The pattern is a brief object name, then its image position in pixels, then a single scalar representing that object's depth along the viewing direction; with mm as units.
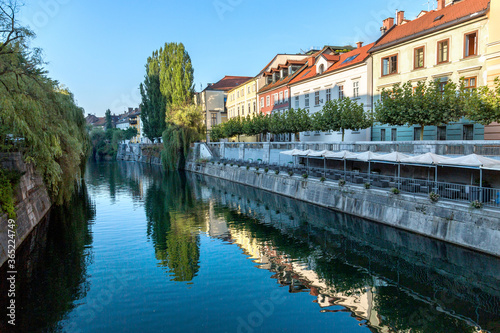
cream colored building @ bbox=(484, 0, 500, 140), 22125
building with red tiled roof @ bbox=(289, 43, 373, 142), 33688
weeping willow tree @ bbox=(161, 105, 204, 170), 55956
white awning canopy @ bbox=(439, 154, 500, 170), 15102
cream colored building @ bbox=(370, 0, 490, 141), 24297
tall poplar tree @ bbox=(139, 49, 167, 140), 65188
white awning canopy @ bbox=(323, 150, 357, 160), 24762
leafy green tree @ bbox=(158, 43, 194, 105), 59875
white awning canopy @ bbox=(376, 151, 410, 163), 19841
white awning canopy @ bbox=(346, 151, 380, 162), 22083
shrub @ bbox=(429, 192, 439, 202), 16802
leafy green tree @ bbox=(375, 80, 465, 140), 21469
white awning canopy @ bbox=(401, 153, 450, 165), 17375
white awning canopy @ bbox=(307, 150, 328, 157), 27675
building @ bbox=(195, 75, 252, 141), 68750
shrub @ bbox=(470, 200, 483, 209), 14875
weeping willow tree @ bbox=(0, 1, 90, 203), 14422
